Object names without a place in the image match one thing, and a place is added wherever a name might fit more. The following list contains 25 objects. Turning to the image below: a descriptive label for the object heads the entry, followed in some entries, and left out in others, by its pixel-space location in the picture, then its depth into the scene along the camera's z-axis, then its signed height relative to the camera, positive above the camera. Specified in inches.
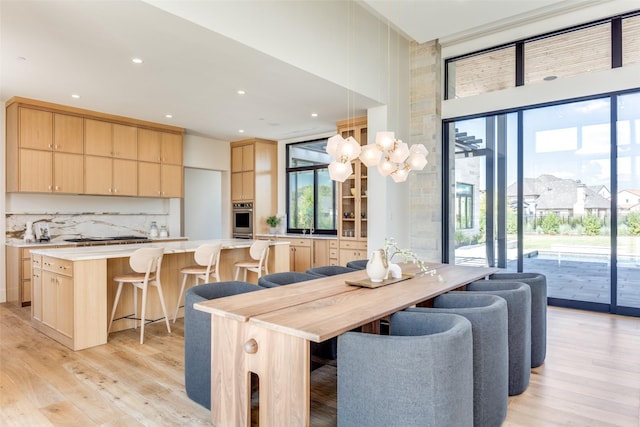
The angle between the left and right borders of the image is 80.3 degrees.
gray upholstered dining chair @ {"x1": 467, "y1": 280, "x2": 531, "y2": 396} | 101.3 -33.1
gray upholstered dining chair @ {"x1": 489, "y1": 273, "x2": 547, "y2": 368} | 118.8 -32.6
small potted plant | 302.0 -7.1
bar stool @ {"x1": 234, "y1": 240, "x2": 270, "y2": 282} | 183.9 -20.9
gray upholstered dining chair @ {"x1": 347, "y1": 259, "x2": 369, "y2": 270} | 157.5 -21.9
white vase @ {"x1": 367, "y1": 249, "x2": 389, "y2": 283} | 114.0 -16.3
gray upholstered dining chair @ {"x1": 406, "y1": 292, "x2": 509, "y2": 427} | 81.8 -32.4
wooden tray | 108.3 -20.7
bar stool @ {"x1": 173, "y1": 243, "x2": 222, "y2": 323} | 161.5 -23.1
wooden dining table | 69.4 -24.5
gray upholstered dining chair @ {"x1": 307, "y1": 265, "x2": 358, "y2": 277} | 143.5 -22.2
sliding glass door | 181.9 +8.3
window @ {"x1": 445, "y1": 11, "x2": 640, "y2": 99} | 180.9 +83.5
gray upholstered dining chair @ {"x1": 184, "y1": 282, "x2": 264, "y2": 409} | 93.4 -34.8
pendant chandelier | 120.3 +19.3
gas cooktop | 225.7 -15.9
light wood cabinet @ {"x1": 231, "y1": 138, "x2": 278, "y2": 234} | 303.9 +30.1
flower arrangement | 118.6 -12.8
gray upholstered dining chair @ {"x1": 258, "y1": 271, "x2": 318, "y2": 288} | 118.4 -21.9
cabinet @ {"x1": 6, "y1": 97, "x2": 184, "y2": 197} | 205.3 +37.2
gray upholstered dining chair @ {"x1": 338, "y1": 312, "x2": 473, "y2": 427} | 62.8 -28.7
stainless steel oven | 305.0 -5.7
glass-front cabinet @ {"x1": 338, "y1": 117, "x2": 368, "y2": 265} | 238.8 +3.8
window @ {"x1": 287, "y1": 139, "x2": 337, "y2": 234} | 293.1 +18.3
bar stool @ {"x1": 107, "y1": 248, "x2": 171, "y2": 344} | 141.8 -24.1
